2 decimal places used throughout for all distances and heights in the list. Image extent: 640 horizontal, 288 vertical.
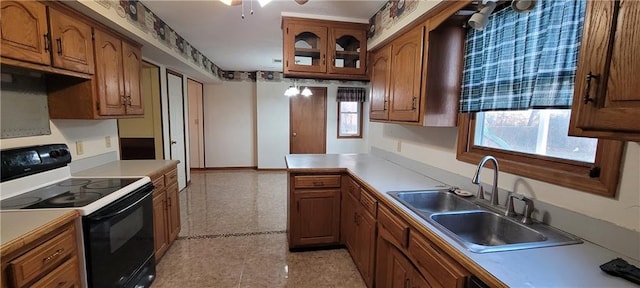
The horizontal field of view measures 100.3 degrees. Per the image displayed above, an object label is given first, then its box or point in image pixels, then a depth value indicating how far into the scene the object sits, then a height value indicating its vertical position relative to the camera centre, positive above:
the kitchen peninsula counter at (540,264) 0.83 -0.48
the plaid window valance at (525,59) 1.15 +0.33
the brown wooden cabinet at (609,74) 0.71 +0.14
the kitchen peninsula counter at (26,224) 1.06 -0.50
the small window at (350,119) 6.05 +0.01
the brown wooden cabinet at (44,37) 1.34 +0.44
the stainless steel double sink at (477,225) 1.09 -0.51
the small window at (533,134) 1.21 -0.06
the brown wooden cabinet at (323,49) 2.56 +0.68
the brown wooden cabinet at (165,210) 2.36 -0.90
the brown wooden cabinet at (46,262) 1.06 -0.66
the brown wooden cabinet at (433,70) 1.78 +0.36
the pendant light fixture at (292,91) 4.24 +0.43
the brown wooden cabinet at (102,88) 1.91 +0.20
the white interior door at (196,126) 5.75 -0.21
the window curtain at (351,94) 5.86 +0.56
